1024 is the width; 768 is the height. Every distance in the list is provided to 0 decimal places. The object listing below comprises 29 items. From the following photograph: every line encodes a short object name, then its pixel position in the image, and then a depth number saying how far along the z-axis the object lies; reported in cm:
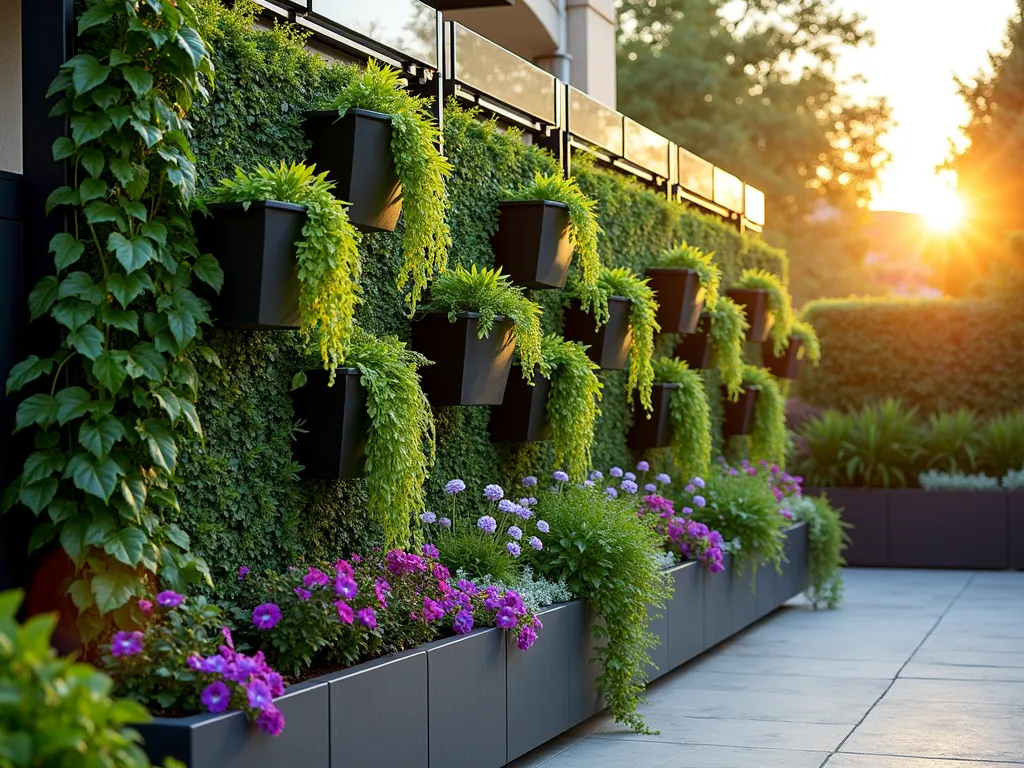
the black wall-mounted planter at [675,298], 785
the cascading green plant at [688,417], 787
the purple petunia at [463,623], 451
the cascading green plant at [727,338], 854
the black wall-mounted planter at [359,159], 457
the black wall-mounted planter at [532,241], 604
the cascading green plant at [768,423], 967
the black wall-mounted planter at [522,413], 597
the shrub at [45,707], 194
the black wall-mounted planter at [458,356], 523
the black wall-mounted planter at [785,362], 1044
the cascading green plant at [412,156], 464
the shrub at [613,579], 537
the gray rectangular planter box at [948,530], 1134
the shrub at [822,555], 917
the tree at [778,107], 2484
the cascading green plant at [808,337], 1062
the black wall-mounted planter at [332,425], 447
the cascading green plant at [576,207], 613
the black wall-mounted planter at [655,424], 777
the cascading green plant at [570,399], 605
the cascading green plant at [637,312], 688
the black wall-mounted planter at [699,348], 856
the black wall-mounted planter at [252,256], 391
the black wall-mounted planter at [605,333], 676
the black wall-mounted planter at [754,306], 948
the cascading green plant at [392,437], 447
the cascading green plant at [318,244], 399
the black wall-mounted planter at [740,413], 941
